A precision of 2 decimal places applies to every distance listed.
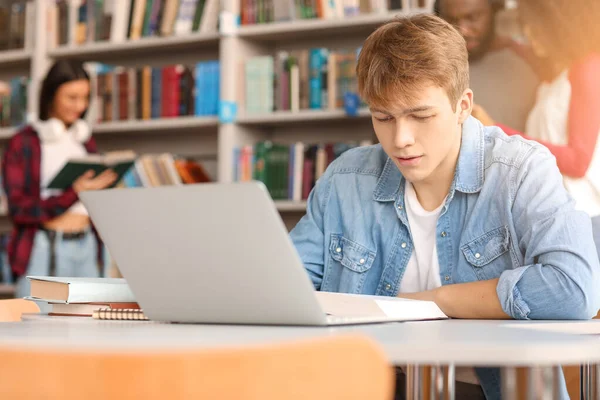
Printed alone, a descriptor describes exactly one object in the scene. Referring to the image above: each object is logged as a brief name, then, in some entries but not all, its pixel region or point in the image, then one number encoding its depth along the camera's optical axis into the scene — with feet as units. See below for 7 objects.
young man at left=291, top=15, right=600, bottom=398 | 8.48
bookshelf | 14.16
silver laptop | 5.83
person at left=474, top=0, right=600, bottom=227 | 12.27
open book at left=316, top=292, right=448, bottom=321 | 7.36
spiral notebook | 8.08
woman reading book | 14.05
